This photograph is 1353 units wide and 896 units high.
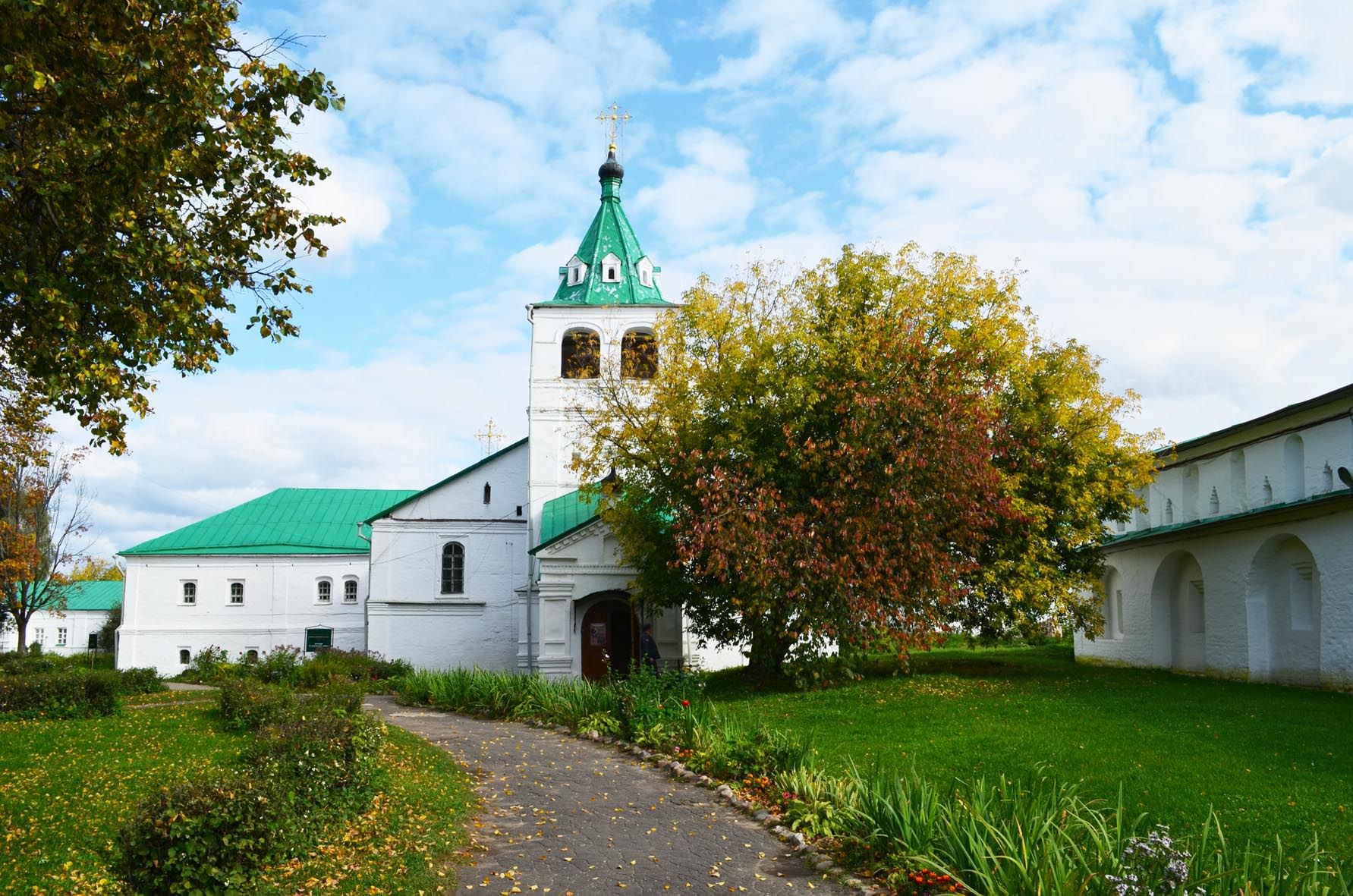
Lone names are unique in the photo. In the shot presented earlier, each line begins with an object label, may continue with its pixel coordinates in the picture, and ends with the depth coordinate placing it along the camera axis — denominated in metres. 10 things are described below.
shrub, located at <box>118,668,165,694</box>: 24.11
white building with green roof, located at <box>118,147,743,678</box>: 27.33
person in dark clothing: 22.34
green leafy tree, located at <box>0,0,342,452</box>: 7.93
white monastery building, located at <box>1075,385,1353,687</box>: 17.67
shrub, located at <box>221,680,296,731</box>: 14.52
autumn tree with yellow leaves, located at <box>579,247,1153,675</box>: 18.25
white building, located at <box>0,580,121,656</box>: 57.06
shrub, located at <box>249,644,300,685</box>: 24.94
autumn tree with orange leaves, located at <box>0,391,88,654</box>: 20.50
